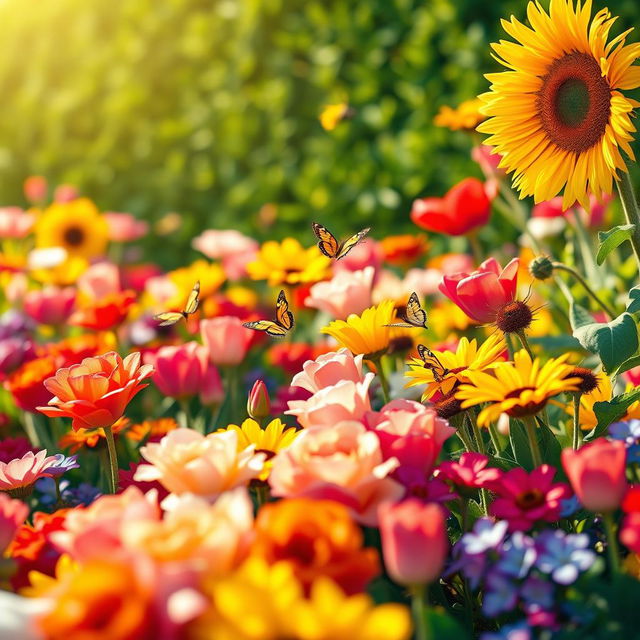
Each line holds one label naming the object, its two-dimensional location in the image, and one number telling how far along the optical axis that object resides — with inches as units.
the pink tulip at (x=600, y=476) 36.4
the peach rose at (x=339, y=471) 37.3
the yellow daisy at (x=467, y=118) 81.0
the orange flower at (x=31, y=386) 67.7
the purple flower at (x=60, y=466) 55.0
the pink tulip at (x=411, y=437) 42.1
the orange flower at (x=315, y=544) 31.5
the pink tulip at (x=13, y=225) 126.3
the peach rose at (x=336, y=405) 44.1
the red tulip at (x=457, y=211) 83.1
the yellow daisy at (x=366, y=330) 58.0
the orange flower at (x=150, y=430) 68.6
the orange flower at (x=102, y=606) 28.5
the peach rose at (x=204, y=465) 40.1
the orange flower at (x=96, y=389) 49.9
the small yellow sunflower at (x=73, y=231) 128.1
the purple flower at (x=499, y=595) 36.1
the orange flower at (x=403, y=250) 99.5
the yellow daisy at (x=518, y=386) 43.0
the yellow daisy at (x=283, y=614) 27.3
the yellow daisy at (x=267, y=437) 47.5
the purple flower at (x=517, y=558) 37.1
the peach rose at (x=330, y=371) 50.1
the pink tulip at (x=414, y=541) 31.9
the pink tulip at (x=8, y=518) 40.4
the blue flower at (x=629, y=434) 44.3
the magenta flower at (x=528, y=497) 40.8
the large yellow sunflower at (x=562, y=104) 54.6
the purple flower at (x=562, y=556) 36.1
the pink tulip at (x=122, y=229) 140.5
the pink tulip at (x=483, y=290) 54.4
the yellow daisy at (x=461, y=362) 50.1
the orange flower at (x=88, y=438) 64.5
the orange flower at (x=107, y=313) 81.8
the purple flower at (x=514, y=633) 33.0
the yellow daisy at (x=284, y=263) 77.1
